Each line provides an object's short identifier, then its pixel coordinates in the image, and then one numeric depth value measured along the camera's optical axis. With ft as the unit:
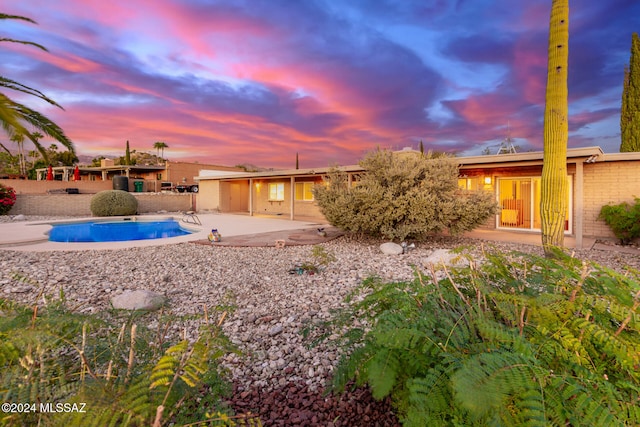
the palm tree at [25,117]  17.33
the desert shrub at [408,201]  27.07
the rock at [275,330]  11.51
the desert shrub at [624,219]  29.50
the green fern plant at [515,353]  3.09
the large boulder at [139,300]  13.73
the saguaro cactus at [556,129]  21.07
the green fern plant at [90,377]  3.11
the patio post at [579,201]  28.80
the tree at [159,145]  193.84
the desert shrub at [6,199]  55.67
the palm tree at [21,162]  150.74
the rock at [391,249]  25.95
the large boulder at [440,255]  21.93
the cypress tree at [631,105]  53.98
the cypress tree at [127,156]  126.15
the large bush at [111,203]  59.31
